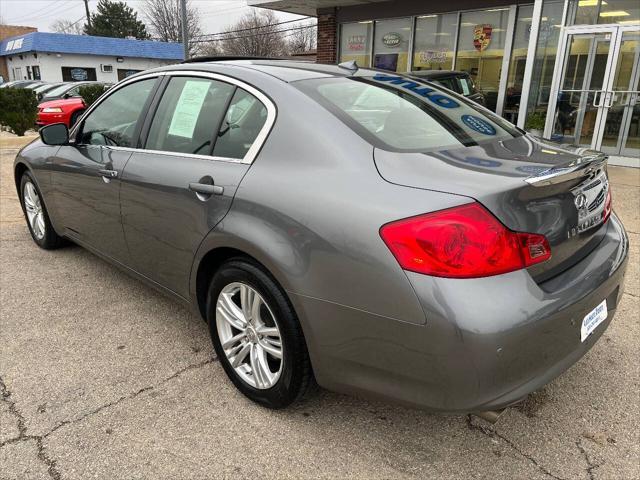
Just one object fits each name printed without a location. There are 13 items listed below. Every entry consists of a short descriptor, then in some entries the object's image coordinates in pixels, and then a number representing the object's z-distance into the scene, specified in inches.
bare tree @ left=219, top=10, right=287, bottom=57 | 1990.7
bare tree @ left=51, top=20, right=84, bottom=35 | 2797.7
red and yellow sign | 454.3
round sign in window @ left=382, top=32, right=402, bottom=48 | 520.1
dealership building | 359.3
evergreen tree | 2449.6
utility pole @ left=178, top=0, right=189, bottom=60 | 842.2
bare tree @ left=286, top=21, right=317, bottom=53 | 2128.4
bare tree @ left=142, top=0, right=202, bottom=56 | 2337.6
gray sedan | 67.6
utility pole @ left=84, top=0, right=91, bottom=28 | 2113.4
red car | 489.4
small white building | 1445.6
